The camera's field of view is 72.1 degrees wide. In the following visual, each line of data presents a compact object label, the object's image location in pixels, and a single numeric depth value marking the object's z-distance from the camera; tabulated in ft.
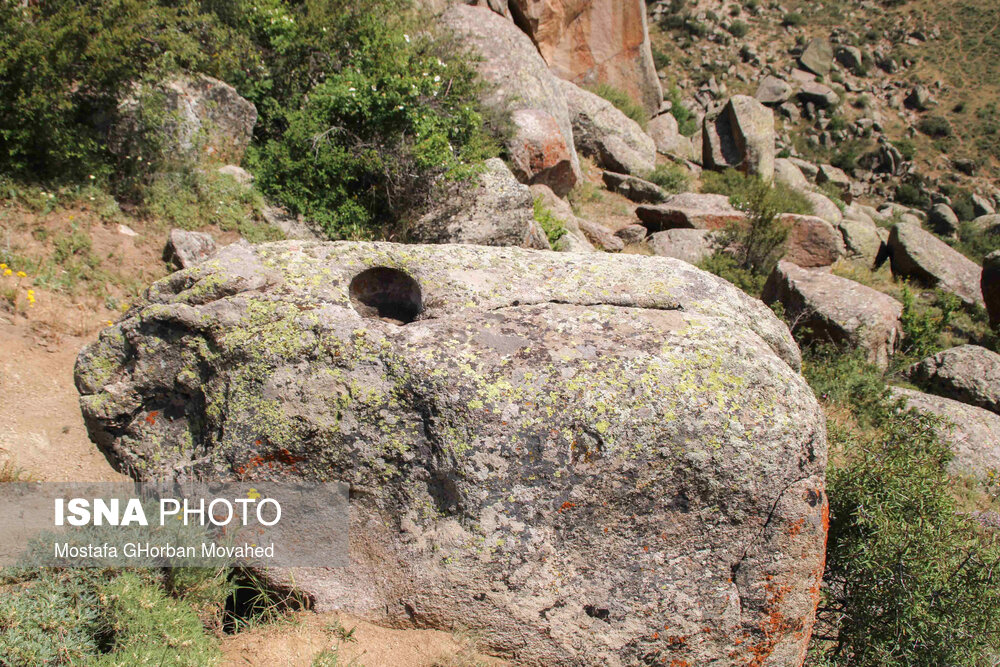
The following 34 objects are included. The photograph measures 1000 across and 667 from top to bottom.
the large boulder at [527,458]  11.08
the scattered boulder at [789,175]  65.92
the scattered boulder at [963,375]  29.91
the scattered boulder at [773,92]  97.50
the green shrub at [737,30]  108.47
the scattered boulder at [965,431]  25.43
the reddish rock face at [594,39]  59.36
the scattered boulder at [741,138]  62.36
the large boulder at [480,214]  26.03
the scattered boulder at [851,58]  108.78
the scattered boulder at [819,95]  98.22
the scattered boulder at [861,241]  51.57
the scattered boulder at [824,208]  57.41
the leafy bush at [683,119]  75.41
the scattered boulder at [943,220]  82.89
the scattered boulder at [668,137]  66.14
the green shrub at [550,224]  31.07
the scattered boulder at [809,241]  44.34
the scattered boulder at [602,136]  50.88
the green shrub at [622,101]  61.46
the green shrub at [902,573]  13.44
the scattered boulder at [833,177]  81.46
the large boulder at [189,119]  22.50
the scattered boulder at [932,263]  47.24
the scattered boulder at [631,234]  40.11
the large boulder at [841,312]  29.99
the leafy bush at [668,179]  51.21
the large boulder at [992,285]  42.55
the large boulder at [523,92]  37.42
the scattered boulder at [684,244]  39.27
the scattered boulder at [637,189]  47.24
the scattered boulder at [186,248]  20.18
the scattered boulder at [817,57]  104.99
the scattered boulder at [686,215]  41.78
